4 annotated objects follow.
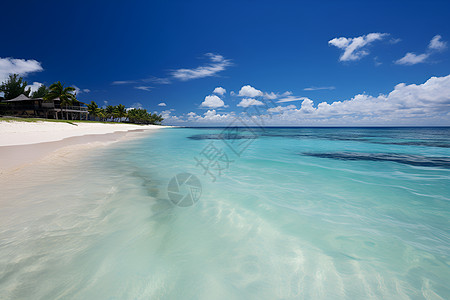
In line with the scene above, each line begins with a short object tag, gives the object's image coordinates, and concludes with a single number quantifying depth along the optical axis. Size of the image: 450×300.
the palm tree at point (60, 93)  44.81
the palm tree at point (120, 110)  86.21
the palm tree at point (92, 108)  72.79
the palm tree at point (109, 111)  88.56
